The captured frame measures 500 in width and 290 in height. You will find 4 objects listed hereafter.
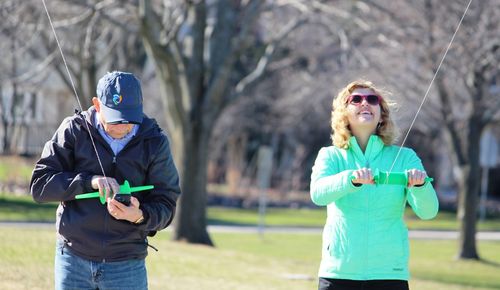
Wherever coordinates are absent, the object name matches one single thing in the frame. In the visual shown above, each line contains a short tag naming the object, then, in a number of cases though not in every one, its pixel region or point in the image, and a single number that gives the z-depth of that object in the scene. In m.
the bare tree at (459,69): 36.69
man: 10.32
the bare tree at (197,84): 37.81
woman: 11.02
